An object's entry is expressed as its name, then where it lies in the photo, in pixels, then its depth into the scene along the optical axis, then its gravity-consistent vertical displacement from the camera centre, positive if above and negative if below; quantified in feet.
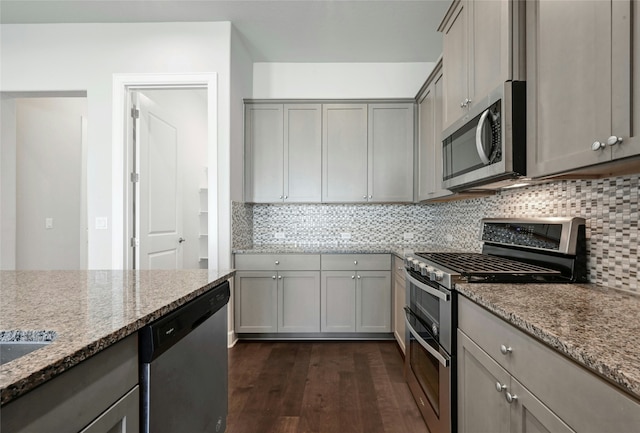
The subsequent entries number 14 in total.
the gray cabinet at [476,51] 4.48 +2.74
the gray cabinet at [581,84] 2.90 +1.40
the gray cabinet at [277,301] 9.99 -2.66
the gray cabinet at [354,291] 10.06 -2.34
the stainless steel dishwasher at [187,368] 2.91 -1.70
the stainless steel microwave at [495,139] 4.45 +1.19
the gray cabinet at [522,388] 2.13 -1.46
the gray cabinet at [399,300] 8.84 -2.42
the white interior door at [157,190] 9.66 +0.82
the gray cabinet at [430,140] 8.67 +2.28
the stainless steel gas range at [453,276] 4.60 -0.87
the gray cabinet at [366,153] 11.03 +2.17
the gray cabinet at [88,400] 1.76 -1.20
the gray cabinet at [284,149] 11.01 +2.30
